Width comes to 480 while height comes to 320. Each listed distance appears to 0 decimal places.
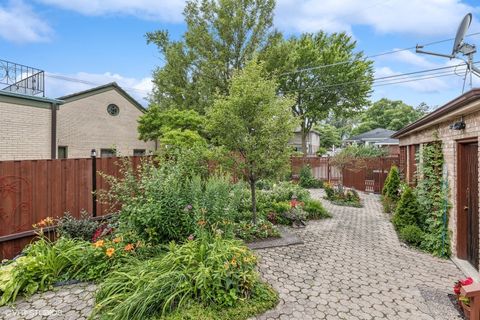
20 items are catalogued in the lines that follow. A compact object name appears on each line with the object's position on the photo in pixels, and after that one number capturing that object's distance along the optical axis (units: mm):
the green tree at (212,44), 15695
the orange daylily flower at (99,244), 3842
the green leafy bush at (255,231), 5531
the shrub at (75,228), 4597
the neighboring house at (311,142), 29656
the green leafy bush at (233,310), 2816
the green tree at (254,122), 5566
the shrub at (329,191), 10891
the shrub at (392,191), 9008
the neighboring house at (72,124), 8945
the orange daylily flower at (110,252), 3717
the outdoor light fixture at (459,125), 4562
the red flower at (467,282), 3089
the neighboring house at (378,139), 19847
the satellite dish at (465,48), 5195
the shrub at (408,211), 6238
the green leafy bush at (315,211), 7892
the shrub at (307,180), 14789
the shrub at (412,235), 5555
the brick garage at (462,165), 4211
